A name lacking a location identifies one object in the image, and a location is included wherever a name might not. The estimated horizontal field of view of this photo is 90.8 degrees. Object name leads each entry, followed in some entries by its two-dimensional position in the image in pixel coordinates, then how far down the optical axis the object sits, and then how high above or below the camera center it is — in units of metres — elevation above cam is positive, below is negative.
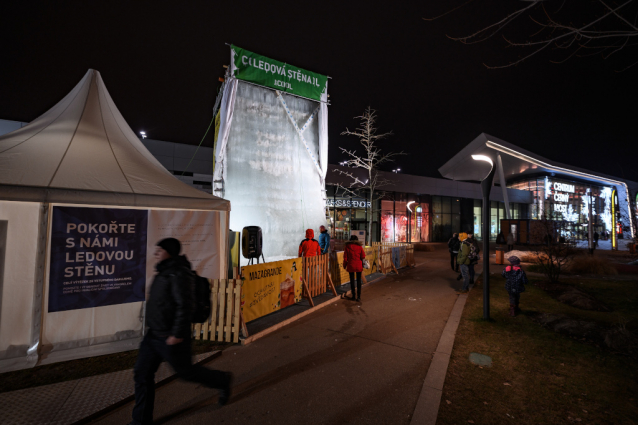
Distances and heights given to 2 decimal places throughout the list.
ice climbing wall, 11.46 +2.14
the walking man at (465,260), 9.66 -0.92
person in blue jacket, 11.33 -0.49
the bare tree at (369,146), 17.89 +4.84
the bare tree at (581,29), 2.85 +1.99
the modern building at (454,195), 21.98 +3.86
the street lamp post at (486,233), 6.49 -0.06
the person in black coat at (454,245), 13.16 -0.64
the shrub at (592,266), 12.79 -1.41
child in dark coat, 6.75 -1.09
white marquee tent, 4.47 +0.27
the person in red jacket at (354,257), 8.10 -0.74
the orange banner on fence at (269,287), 6.00 -1.28
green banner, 11.51 +5.97
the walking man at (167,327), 2.87 -0.93
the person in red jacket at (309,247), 9.22 -0.58
